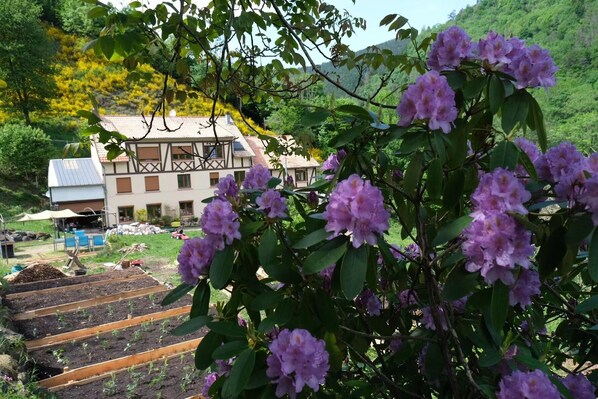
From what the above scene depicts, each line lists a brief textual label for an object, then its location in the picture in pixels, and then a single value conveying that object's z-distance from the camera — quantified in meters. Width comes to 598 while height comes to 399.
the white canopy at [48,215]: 12.27
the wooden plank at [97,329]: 4.65
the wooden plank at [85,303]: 5.60
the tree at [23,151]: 18.62
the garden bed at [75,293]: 6.21
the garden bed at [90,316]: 5.23
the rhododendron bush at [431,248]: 0.73
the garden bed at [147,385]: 3.64
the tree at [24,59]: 22.14
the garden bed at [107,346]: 4.31
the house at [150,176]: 17.22
